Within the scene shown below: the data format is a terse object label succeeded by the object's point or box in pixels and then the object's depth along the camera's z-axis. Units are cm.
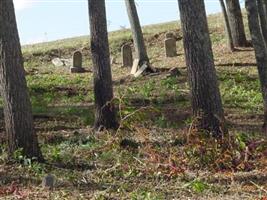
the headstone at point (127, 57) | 2423
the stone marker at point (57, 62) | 2718
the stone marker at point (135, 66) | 2152
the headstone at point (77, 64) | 2444
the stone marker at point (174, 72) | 2000
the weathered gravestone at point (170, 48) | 2538
